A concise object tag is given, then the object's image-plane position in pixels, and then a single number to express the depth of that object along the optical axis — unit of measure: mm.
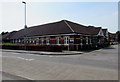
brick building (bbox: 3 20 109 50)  16411
